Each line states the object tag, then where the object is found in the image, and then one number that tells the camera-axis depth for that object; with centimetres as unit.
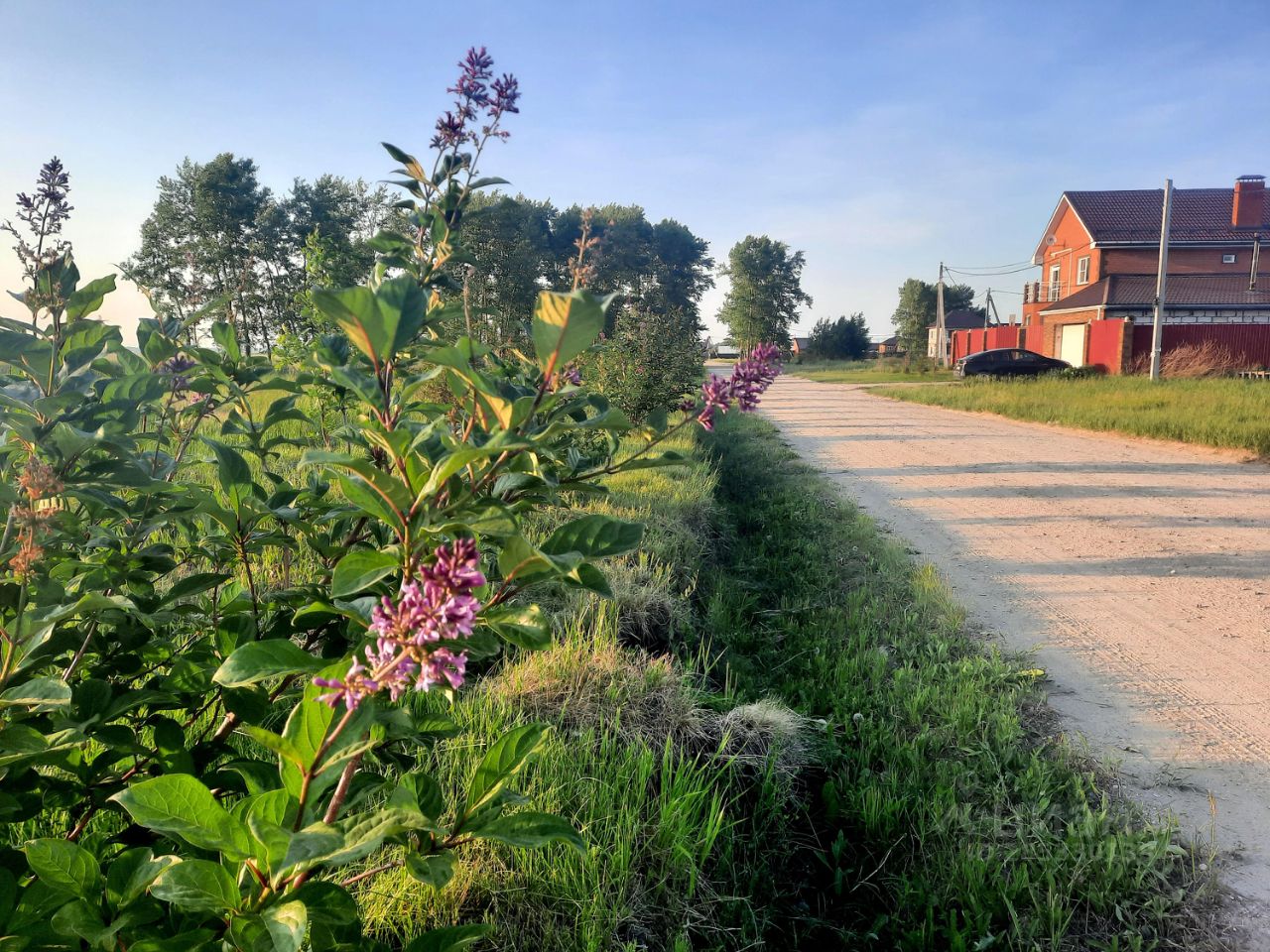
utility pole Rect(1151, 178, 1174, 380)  1948
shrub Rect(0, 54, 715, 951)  97
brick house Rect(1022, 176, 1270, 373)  2795
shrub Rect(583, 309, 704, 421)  1122
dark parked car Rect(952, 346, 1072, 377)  2691
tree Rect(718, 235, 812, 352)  5953
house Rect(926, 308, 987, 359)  6619
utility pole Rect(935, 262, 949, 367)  4331
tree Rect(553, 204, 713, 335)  4650
